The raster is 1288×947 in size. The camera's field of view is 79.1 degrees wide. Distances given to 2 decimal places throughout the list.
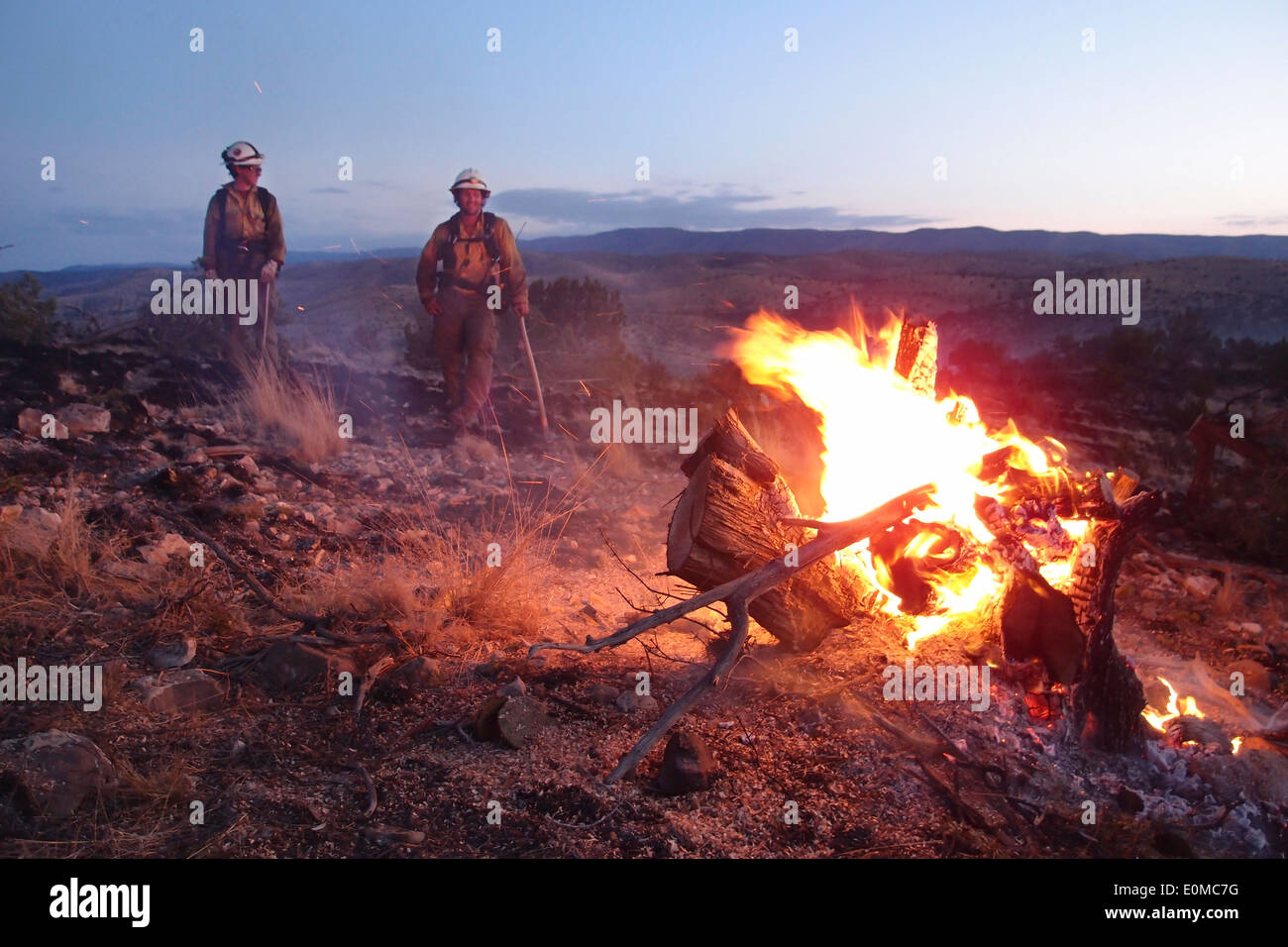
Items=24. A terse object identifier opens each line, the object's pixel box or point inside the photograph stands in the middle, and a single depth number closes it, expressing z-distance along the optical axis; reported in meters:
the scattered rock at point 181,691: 3.20
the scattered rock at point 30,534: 3.97
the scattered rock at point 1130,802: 3.02
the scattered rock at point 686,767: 2.86
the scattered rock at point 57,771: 2.52
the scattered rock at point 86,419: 6.41
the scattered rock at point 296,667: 3.43
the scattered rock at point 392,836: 2.53
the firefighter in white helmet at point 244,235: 8.75
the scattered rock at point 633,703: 3.44
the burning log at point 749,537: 3.56
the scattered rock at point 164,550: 4.48
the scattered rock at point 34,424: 6.07
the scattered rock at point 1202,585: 5.33
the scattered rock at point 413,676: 3.47
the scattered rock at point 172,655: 3.47
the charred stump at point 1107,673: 3.30
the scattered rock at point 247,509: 5.33
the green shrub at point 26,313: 8.47
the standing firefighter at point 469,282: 8.44
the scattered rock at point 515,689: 3.37
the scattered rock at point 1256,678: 4.21
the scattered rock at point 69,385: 7.17
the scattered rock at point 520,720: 3.10
